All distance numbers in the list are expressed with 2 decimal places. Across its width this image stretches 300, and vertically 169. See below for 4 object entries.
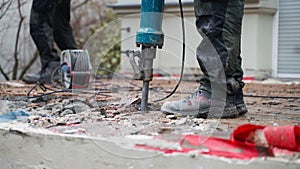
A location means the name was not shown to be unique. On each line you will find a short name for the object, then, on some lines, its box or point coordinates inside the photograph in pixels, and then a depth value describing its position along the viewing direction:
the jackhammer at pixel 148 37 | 4.02
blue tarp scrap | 4.05
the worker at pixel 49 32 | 5.43
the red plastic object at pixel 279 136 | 3.58
